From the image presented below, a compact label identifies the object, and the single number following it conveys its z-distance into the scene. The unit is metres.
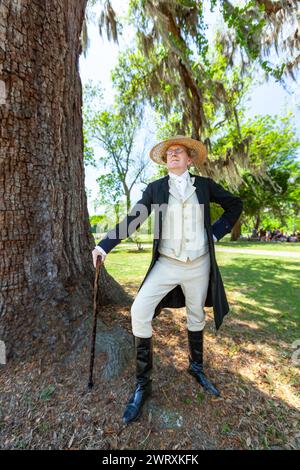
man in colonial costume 2.04
